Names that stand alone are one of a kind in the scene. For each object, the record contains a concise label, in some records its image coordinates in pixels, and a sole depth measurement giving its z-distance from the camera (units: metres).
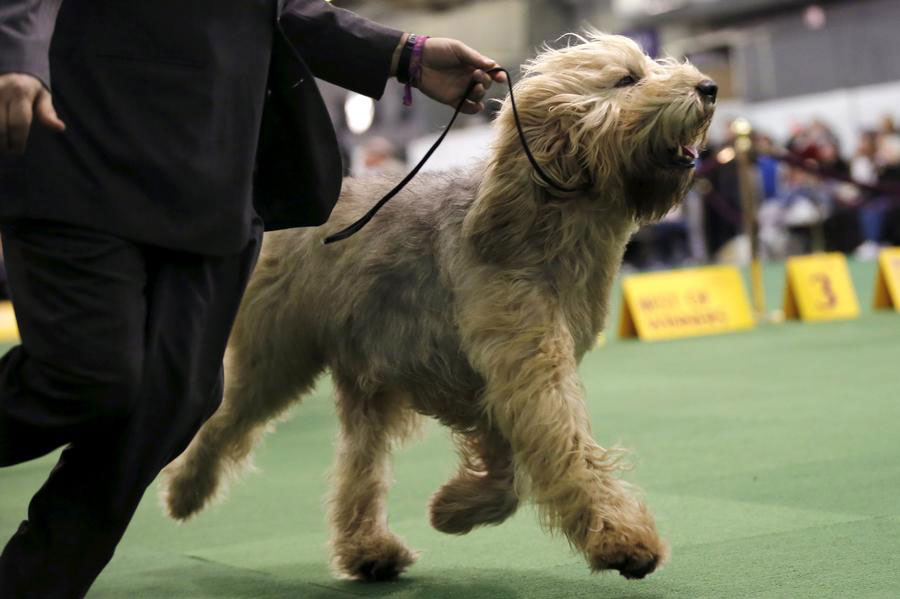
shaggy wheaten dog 3.20
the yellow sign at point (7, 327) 12.56
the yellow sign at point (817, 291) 10.97
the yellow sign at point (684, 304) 10.43
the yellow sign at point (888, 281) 11.16
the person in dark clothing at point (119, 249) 2.47
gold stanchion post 10.27
